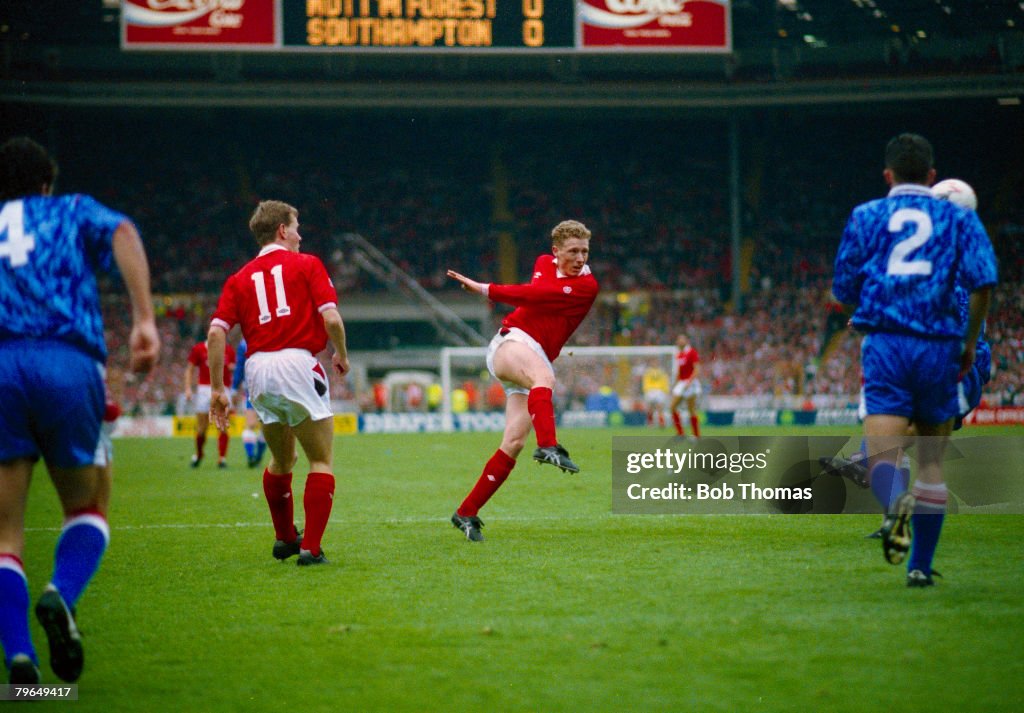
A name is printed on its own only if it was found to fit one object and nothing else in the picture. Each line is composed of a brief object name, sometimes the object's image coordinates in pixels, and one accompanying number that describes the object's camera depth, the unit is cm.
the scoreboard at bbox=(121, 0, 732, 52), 6431
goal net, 6800
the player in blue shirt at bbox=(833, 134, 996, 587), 1133
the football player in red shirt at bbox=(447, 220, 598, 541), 1661
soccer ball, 1420
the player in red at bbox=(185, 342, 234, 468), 3406
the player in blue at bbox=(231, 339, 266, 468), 3394
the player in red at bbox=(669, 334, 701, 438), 4506
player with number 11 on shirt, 1434
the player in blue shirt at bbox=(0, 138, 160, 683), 846
